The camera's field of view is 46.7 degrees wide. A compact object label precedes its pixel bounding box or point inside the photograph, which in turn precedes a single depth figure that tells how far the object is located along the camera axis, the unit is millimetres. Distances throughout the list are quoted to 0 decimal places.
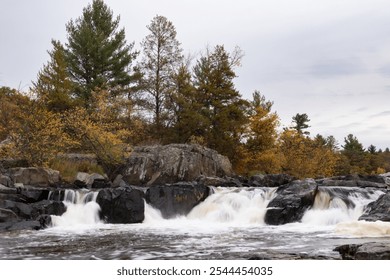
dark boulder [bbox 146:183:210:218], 18125
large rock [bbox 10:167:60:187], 20312
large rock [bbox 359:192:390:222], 14261
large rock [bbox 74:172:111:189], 21094
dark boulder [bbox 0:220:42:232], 14719
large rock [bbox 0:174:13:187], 18797
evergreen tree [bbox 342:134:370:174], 51625
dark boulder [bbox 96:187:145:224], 17250
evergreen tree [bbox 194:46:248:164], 32438
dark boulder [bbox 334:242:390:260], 7543
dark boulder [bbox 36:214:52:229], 15609
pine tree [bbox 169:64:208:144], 31594
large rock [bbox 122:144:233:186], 25188
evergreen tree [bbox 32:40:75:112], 32375
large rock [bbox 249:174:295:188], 24053
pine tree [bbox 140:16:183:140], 33688
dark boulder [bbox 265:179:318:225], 16359
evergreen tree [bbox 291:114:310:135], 62969
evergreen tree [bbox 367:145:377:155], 68344
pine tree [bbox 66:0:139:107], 35562
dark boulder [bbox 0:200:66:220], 16281
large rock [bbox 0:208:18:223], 15500
